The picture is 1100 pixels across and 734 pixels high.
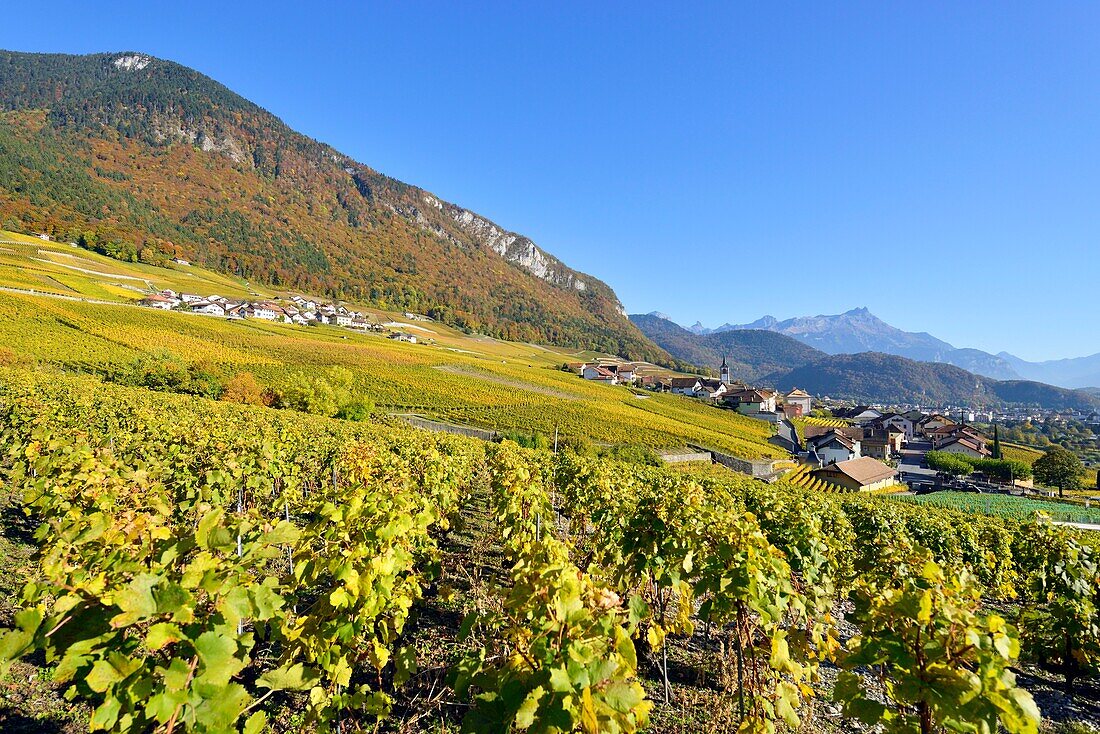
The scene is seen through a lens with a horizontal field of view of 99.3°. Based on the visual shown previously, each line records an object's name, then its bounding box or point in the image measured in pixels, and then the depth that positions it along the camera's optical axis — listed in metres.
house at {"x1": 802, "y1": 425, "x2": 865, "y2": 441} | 78.75
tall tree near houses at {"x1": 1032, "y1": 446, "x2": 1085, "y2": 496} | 51.12
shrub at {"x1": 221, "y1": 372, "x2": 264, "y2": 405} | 35.16
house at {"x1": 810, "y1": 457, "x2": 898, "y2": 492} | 46.78
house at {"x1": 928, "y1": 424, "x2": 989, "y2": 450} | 77.31
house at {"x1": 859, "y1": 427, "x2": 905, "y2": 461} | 74.12
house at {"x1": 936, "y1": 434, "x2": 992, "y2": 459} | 73.69
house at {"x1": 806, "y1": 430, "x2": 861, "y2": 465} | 63.38
